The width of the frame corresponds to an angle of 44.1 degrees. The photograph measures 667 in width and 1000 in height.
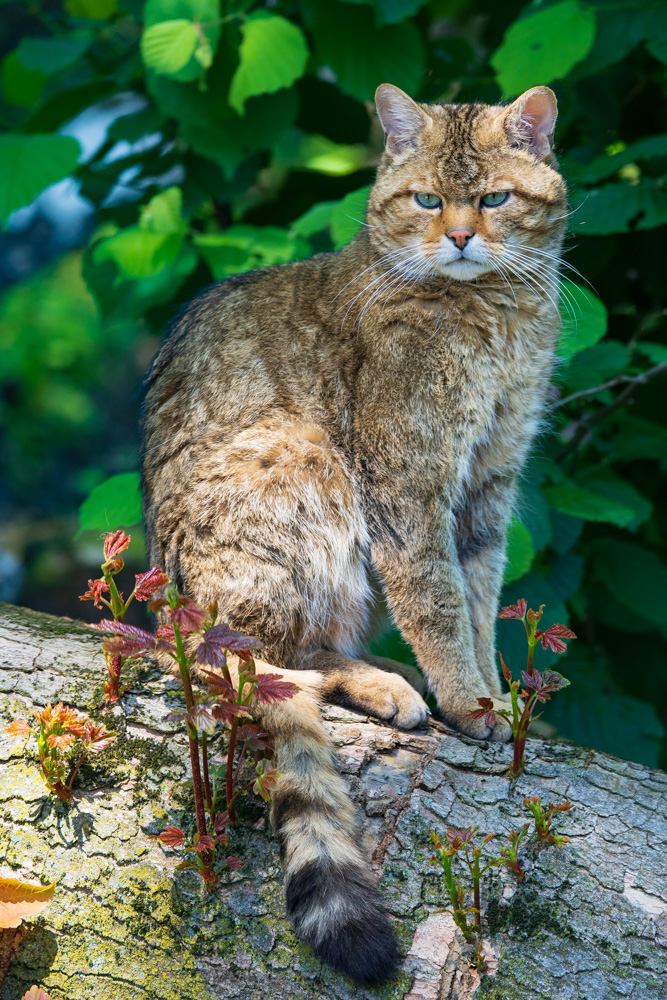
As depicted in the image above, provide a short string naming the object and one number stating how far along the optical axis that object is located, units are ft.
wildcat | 8.55
